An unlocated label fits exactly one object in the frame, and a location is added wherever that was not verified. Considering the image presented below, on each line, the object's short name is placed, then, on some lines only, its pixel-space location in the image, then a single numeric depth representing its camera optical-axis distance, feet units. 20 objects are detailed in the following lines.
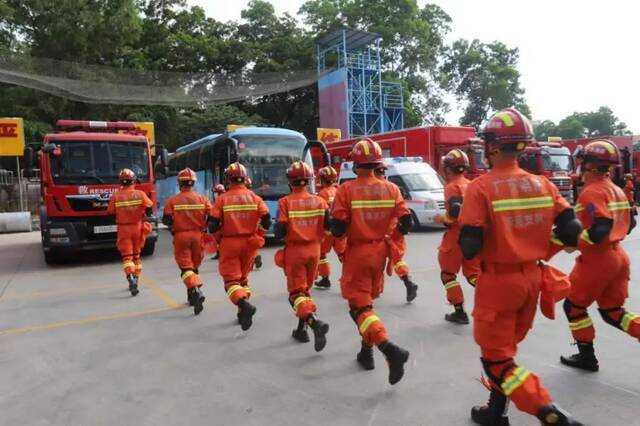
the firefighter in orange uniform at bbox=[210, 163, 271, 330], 18.44
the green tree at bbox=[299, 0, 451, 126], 116.16
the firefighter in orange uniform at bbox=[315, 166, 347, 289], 23.83
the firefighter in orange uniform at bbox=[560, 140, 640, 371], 12.70
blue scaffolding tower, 102.73
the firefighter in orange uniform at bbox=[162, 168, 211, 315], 22.07
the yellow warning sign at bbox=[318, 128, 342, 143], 86.17
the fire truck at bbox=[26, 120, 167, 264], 33.01
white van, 49.06
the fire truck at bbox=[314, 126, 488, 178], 54.75
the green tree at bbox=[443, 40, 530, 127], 138.21
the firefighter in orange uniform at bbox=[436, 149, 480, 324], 18.53
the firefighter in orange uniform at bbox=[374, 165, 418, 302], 14.64
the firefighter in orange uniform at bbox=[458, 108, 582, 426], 9.84
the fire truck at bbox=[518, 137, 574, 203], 62.90
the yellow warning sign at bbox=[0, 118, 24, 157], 60.80
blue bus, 40.75
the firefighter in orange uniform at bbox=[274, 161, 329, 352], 16.39
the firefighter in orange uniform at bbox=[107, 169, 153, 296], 25.17
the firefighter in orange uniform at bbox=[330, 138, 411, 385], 13.93
